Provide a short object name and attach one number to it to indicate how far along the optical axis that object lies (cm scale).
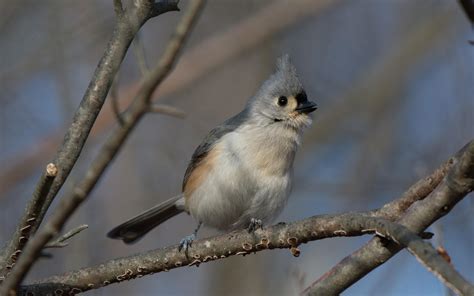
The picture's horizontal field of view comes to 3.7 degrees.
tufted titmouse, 402
